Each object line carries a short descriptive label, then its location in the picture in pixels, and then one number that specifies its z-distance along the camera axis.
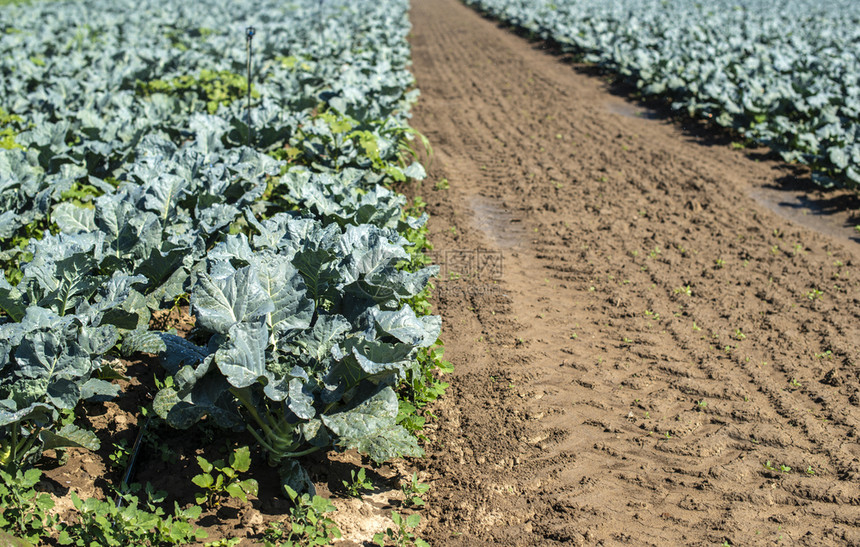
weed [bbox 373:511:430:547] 2.83
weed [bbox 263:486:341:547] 2.77
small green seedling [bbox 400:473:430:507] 3.13
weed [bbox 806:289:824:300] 5.30
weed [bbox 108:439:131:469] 3.07
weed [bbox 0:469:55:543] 2.62
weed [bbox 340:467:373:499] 3.11
